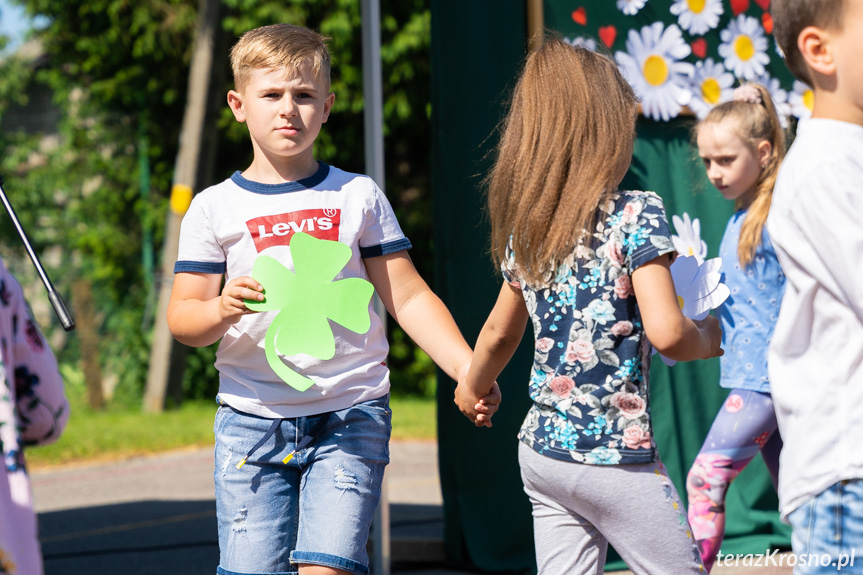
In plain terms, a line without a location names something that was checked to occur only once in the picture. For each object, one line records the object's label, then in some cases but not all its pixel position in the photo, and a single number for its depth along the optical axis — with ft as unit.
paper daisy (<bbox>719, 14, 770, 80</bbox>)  29.07
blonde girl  21.71
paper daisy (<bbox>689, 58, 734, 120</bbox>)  28.25
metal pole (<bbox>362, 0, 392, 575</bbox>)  24.80
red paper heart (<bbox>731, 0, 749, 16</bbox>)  29.27
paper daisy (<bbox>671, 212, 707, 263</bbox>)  25.59
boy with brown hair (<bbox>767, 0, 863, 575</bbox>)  10.04
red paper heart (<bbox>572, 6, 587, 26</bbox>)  26.25
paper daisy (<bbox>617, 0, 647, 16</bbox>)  27.14
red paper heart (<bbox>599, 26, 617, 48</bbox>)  26.73
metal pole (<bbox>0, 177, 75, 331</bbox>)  12.61
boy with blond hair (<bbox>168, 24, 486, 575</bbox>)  14.74
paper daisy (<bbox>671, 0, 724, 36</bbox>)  28.30
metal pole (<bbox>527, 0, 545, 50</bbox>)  25.29
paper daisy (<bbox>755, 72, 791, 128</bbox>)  29.86
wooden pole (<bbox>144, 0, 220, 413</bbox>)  75.05
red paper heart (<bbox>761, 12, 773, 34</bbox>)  29.52
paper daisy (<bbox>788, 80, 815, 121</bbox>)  30.01
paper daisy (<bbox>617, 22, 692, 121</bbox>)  27.37
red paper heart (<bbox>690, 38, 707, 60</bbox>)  28.58
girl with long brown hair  13.34
